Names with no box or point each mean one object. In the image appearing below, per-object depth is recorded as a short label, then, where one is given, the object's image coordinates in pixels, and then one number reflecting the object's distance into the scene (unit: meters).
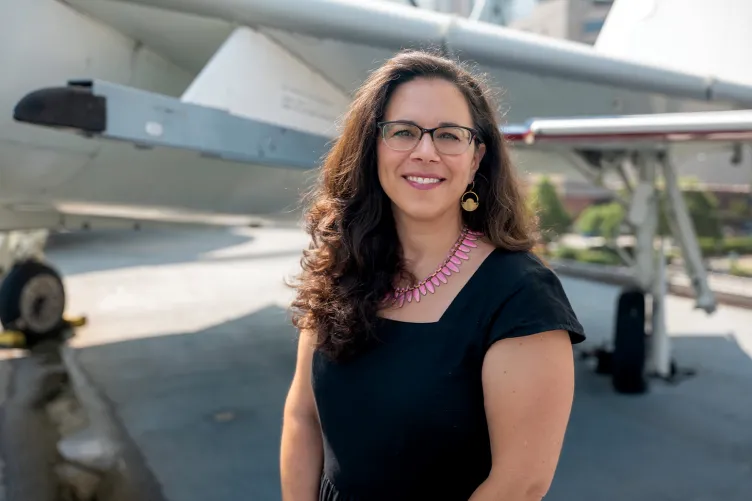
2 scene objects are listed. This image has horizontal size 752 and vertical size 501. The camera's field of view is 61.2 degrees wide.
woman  1.34
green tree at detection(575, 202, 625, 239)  18.39
